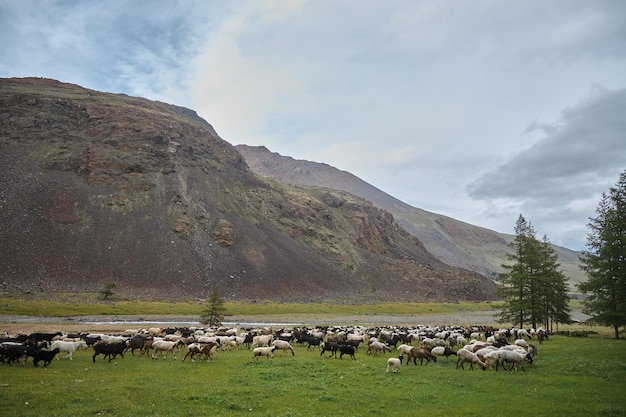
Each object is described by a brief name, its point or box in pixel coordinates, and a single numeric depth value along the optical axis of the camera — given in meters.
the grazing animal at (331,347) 29.11
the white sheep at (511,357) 22.74
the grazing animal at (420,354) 25.77
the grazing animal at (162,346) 27.36
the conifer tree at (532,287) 46.91
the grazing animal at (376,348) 31.16
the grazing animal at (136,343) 27.80
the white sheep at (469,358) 23.13
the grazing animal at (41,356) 21.84
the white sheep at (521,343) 29.32
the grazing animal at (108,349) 24.56
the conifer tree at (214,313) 59.19
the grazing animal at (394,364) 22.47
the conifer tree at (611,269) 35.81
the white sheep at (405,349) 26.31
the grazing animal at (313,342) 34.53
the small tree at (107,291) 85.19
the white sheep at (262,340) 33.02
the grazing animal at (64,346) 24.89
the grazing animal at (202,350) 25.92
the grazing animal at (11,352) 21.89
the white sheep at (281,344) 29.25
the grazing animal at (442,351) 27.19
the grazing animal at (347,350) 27.82
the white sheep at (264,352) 26.97
